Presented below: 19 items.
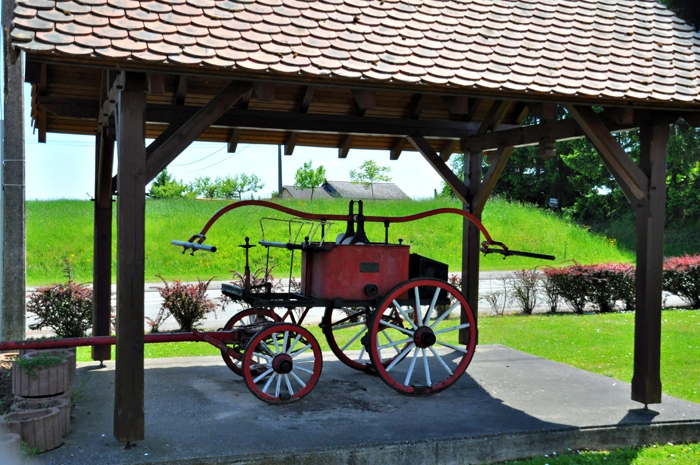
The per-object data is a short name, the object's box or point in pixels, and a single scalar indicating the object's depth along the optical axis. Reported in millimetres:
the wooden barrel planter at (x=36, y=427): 4910
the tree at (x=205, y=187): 56253
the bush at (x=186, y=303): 11953
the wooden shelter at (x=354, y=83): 5074
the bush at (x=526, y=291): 15734
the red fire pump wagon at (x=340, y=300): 6305
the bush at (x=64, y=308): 10680
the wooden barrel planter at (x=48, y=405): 5250
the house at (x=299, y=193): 55625
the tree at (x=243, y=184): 55884
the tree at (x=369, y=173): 46625
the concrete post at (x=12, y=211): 9094
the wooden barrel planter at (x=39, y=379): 5371
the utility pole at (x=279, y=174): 42562
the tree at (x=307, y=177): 41250
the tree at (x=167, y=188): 50144
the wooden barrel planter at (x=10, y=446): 4430
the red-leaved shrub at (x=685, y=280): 16516
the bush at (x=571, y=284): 15578
